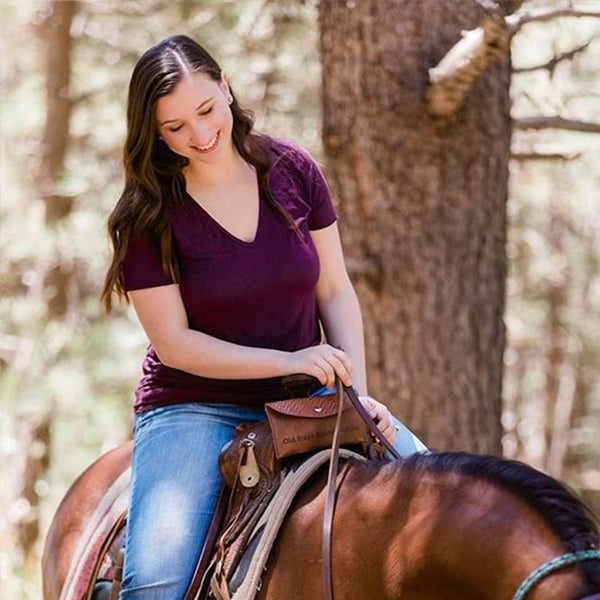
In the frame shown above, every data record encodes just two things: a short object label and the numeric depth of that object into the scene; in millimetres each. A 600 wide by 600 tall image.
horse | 5152
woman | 6809
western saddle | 6312
